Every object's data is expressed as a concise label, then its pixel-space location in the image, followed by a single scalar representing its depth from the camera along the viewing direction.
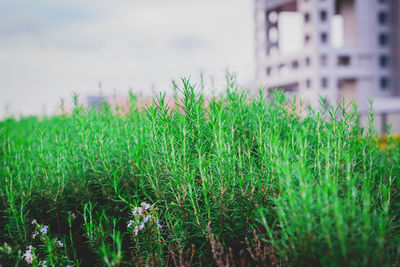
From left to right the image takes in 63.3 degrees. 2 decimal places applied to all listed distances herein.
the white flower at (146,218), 2.04
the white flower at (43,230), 2.22
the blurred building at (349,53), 30.25
